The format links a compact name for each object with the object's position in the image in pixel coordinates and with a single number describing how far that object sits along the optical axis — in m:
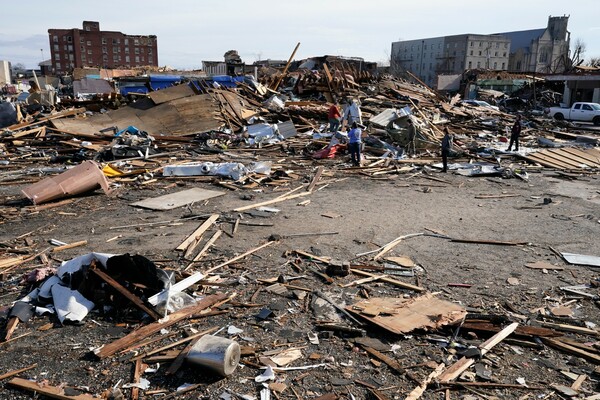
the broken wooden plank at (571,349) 4.44
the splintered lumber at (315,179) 11.28
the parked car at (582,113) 28.88
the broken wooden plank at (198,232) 7.02
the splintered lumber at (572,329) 4.95
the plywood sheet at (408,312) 4.89
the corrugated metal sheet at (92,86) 39.12
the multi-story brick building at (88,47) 97.69
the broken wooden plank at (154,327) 4.33
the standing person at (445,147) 13.33
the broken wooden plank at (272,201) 9.26
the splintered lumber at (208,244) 6.65
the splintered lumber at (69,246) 6.89
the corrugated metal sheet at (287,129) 17.94
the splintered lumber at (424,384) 3.85
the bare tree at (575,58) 53.24
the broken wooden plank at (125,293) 4.94
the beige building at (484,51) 86.44
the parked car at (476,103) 30.81
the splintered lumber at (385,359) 4.23
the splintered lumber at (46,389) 3.70
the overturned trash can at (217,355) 3.95
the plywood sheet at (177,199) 9.53
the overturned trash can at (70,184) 9.42
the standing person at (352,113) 16.78
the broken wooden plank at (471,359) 4.14
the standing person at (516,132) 16.21
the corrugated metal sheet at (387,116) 17.70
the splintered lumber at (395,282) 5.91
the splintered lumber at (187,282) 5.00
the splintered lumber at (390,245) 7.07
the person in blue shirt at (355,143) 13.70
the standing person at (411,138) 15.93
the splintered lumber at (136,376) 3.77
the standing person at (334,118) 17.50
